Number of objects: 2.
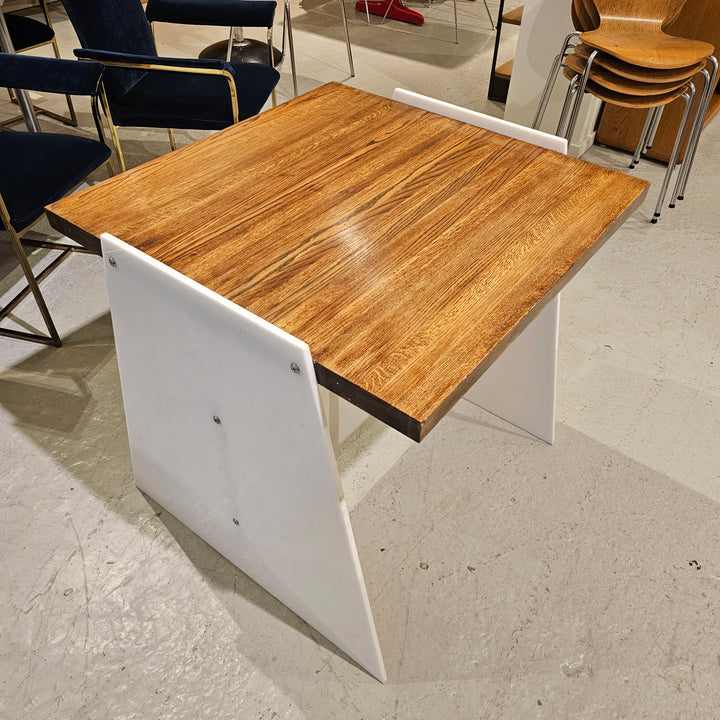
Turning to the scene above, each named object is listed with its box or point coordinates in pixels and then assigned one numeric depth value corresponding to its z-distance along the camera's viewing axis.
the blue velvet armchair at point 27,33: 2.77
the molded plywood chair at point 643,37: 2.24
